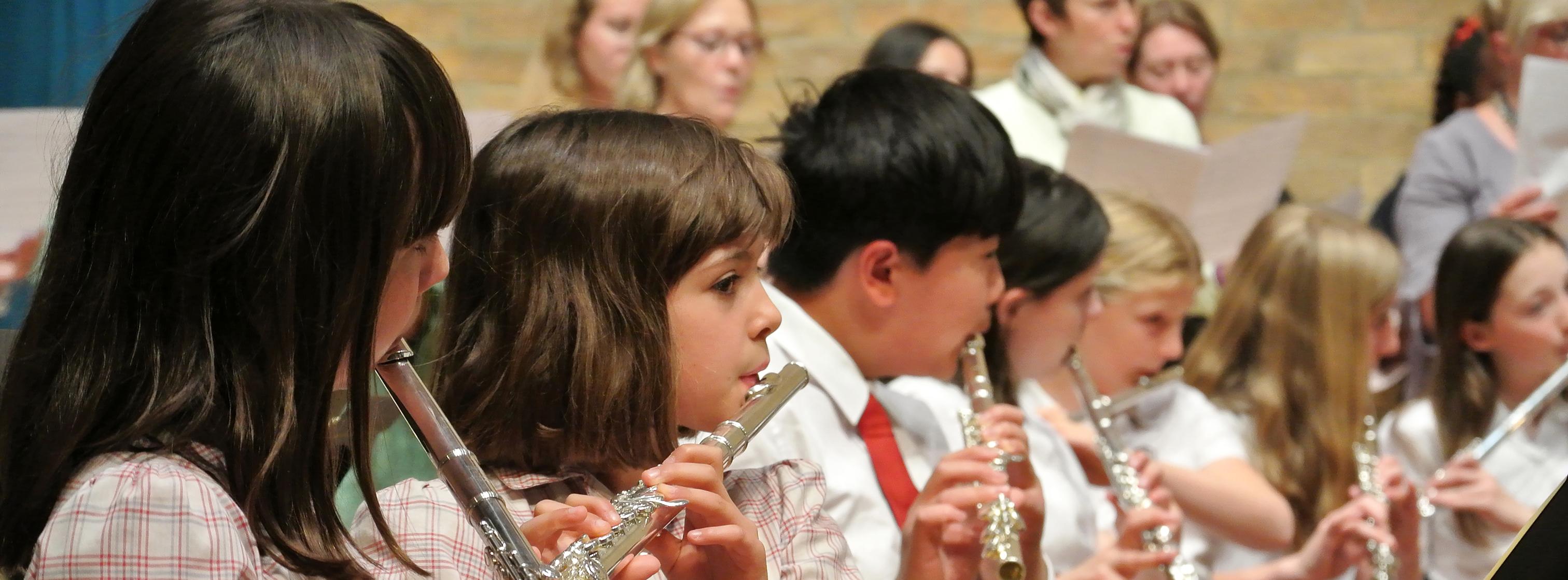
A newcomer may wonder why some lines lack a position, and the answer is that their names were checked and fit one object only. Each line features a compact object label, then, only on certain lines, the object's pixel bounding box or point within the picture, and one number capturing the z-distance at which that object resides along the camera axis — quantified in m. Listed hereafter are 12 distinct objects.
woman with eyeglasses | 5.04
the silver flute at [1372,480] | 4.30
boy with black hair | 3.21
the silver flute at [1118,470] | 3.71
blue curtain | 2.84
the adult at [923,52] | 5.84
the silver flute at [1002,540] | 2.99
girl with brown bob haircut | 2.29
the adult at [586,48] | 5.17
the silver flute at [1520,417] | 4.74
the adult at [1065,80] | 5.77
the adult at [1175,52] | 6.85
